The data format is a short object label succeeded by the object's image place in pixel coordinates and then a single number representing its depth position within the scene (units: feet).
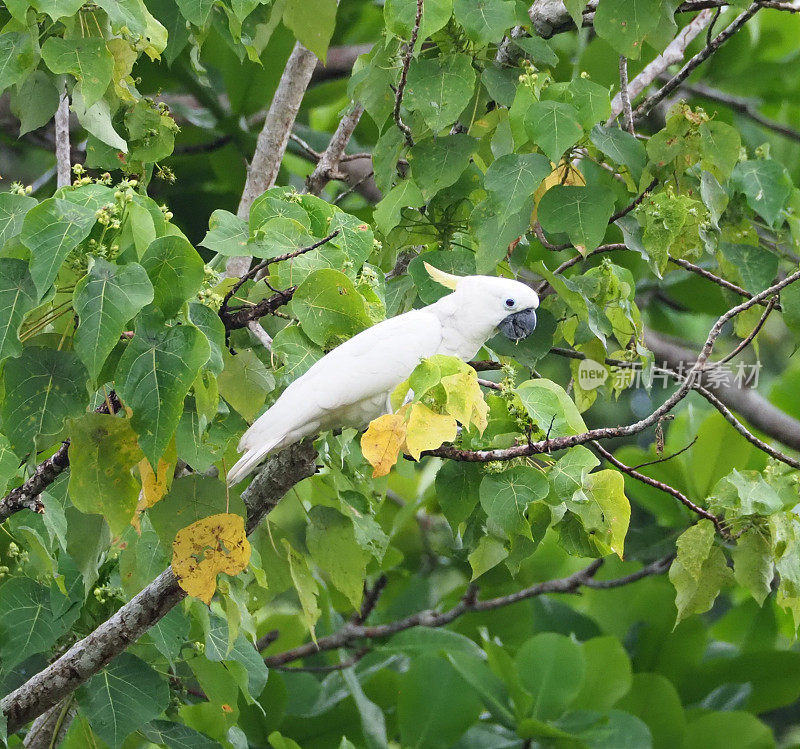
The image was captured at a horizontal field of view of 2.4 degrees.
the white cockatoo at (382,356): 61.87
